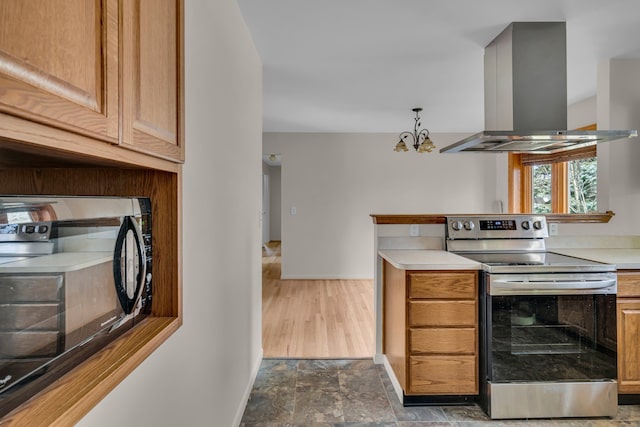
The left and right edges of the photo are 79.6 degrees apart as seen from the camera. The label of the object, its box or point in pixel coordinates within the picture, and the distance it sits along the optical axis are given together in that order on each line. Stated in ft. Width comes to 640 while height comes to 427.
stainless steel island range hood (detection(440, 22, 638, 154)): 8.14
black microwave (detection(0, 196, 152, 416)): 1.92
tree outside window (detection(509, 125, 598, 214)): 14.80
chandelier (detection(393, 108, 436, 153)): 15.55
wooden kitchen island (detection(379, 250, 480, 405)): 7.52
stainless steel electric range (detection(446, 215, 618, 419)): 7.25
